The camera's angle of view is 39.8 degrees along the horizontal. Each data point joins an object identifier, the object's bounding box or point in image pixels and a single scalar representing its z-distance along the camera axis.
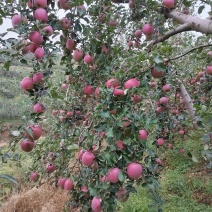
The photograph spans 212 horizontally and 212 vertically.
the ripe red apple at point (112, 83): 0.93
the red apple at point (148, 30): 1.31
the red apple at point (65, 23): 1.05
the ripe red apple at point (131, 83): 0.90
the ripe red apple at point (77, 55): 1.23
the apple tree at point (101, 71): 0.88
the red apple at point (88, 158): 0.96
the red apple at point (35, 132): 0.97
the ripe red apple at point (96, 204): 1.01
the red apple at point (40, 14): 0.90
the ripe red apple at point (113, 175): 0.89
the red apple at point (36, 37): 0.88
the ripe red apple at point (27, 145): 1.00
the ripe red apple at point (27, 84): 0.97
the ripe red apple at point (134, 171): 0.91
